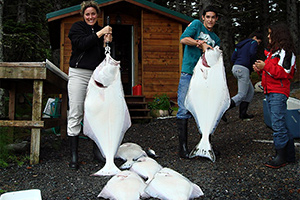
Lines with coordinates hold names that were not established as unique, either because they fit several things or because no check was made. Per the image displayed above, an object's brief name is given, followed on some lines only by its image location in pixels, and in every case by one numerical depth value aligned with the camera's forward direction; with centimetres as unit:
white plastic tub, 246
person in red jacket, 329
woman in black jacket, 348
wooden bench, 364
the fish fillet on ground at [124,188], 244
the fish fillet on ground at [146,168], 296
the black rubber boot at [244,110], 601
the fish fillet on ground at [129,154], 348
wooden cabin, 838
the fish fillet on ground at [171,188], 242
